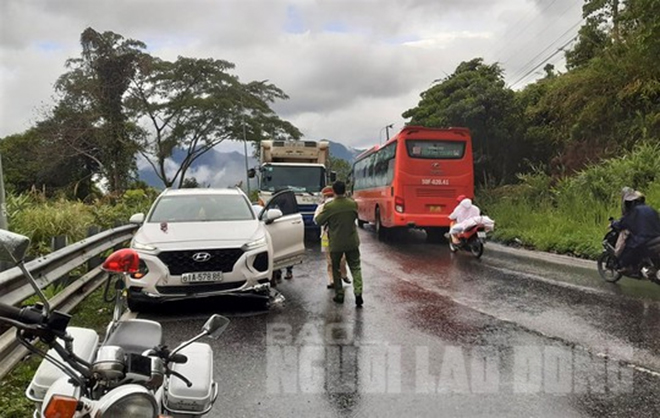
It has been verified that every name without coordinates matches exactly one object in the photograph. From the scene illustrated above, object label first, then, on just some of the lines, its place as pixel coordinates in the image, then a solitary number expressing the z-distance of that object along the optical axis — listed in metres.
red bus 16.92
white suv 7.43
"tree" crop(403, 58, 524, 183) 25.86
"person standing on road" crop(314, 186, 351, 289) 9.37
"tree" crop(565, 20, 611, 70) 24.79
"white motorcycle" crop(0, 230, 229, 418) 2.16
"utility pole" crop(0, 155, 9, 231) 7.66
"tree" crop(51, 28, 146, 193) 34.19
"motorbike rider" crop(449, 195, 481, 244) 14.12
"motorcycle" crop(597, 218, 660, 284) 9.13
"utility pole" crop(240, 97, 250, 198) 38.71
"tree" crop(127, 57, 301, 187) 36.91
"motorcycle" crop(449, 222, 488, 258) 13.59
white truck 18.58
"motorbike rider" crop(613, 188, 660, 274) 9.19
